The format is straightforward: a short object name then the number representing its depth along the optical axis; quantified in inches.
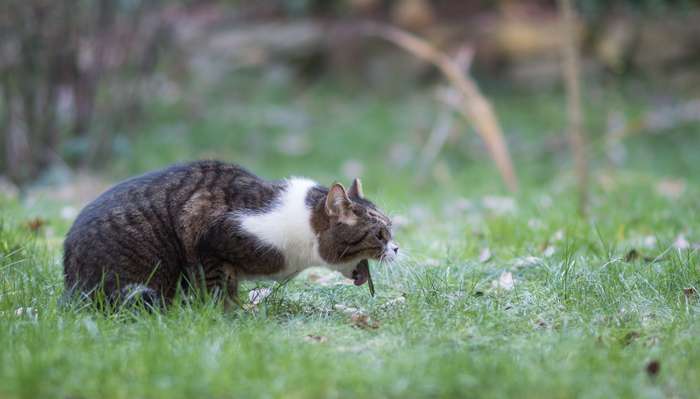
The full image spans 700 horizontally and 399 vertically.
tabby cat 266.7
